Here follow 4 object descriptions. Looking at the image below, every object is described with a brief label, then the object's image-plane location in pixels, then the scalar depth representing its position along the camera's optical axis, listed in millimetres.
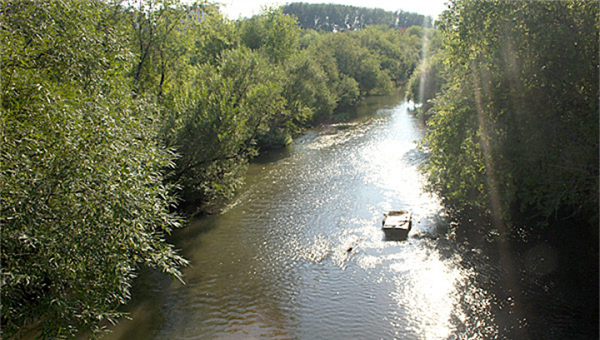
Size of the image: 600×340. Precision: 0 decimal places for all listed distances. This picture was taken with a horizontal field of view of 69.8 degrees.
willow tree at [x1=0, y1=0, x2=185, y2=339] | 8227
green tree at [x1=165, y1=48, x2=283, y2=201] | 20859
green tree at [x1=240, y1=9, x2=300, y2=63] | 51406
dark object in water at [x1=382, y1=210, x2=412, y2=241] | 18000
